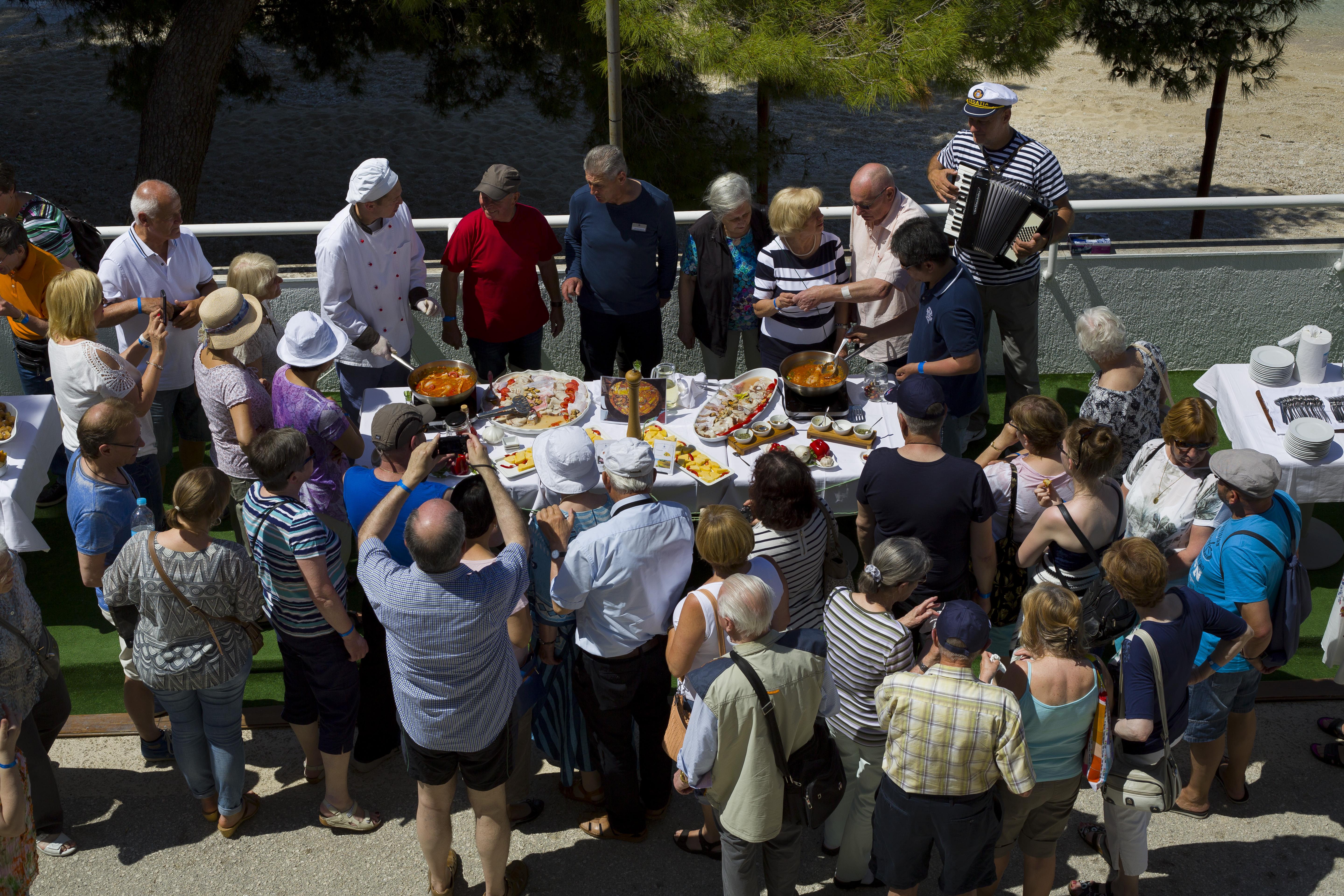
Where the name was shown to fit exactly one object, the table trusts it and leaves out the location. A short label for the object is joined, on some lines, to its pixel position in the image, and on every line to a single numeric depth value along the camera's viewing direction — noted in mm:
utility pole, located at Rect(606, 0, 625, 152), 6691
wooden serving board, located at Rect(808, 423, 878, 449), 5293
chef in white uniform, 5848
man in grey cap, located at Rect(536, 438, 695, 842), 3861
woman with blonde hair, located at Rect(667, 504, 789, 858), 3713
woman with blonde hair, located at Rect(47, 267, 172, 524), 5105
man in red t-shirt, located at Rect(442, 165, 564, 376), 6332
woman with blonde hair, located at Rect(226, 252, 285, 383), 5355
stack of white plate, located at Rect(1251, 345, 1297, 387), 5746
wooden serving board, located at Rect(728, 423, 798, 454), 5258
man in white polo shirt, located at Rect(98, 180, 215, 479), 5875
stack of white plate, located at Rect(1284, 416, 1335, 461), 5242
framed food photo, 5598
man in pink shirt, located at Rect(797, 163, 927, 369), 6020
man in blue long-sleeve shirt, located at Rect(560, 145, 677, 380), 6340
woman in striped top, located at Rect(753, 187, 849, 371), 5891
